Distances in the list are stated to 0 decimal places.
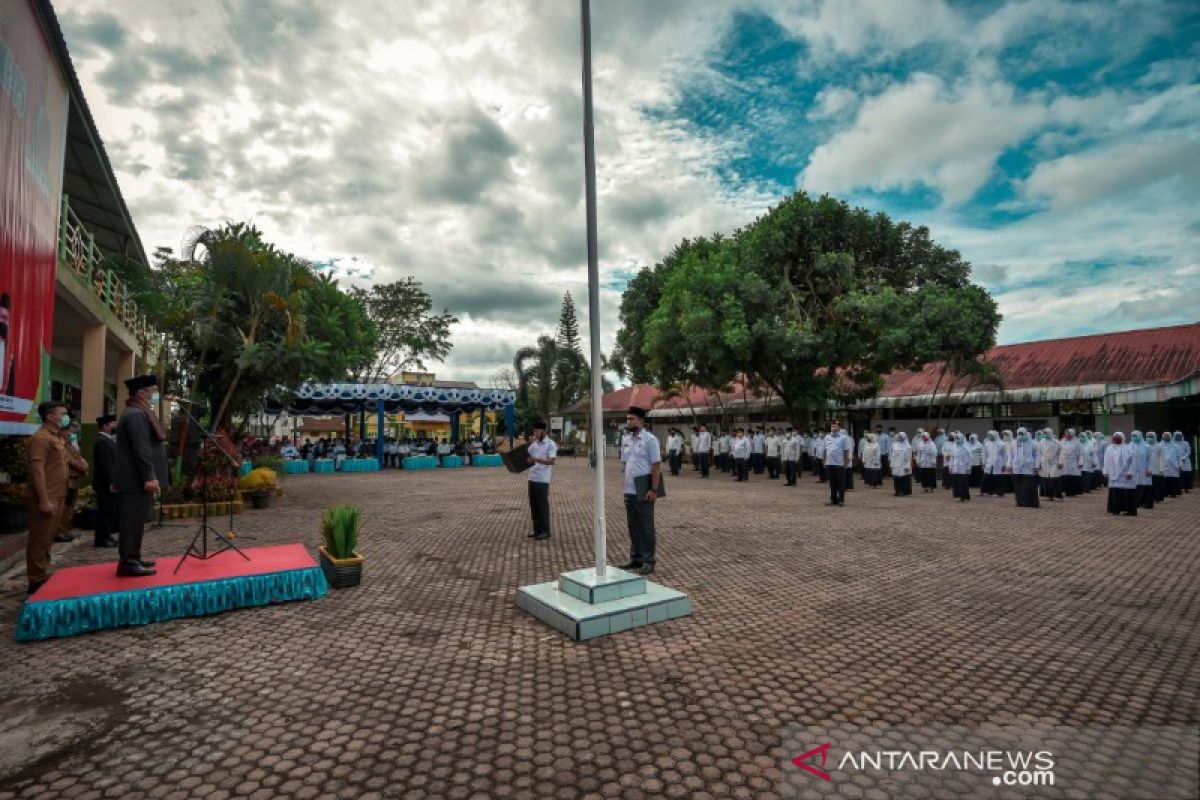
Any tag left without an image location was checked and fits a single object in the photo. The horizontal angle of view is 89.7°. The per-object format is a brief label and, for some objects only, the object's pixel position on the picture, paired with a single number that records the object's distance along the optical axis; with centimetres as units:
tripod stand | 552
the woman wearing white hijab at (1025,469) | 1208
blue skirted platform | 440
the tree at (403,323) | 3253
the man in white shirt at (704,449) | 2213
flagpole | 501
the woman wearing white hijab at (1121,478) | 1105
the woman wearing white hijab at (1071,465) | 1418
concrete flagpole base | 448
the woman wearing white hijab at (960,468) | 1364
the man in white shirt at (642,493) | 630
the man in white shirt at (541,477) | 823
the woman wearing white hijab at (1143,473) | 1125
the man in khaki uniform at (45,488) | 524
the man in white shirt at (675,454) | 2233
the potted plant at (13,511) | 758
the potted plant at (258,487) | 1195
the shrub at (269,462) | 1480
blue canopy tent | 2275
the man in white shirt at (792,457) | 1744
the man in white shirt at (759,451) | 2184
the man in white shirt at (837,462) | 1241
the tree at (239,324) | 1267
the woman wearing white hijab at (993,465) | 1425
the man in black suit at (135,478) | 501
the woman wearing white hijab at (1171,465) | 1319
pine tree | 4362
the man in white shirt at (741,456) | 1886
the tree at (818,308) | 1733
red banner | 638
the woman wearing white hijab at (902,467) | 1477
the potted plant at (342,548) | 582
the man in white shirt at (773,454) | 2106
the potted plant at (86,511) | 917
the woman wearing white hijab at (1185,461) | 1456
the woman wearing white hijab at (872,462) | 1733
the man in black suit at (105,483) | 730
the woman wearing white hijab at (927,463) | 1560
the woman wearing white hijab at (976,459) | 1543
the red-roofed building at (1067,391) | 1862
